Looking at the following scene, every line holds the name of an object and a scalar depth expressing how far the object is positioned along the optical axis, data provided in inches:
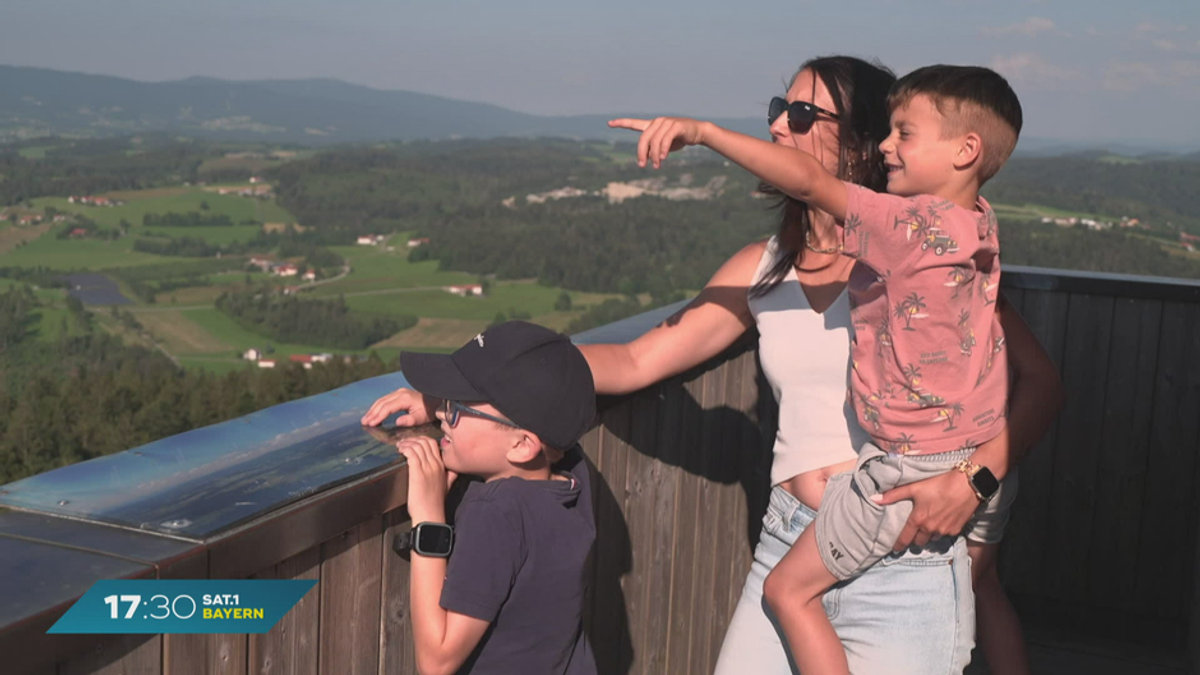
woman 66.3
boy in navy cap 54.7
